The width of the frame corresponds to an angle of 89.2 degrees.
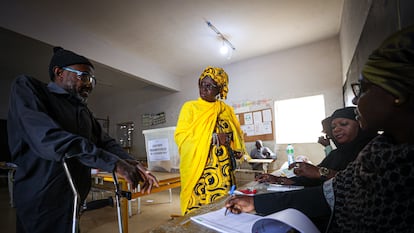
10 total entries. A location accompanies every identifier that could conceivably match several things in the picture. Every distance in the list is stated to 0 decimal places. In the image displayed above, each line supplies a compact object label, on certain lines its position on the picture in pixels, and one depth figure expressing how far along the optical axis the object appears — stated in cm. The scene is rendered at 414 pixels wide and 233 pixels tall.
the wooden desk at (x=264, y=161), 376
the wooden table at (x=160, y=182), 201
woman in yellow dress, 158
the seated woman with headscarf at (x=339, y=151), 102
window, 398
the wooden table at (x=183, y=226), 57
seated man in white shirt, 401
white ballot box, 267
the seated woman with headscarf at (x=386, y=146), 38
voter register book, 46
